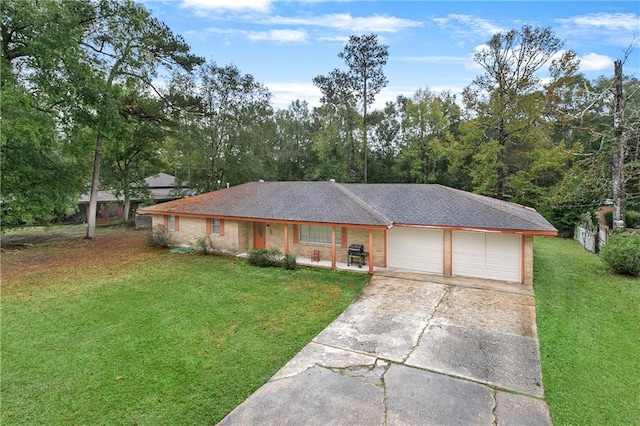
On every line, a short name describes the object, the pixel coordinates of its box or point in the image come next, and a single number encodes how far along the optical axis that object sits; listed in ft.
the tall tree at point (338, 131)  98.58
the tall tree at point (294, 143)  112.27
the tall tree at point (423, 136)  100.89
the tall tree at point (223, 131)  81.61
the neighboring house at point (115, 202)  97.25
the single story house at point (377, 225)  37.17
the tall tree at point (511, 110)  69.15
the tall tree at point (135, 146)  64.59
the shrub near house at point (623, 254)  37.47
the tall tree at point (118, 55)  56.08
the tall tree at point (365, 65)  92.22
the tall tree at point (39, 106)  46.24
